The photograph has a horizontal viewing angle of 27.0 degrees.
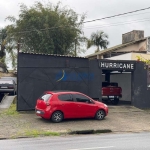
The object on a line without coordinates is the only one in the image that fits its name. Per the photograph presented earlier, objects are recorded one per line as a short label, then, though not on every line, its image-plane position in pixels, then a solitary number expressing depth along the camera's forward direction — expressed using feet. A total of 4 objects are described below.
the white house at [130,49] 114.52
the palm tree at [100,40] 175.22
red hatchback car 56.29
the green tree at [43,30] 122.42
